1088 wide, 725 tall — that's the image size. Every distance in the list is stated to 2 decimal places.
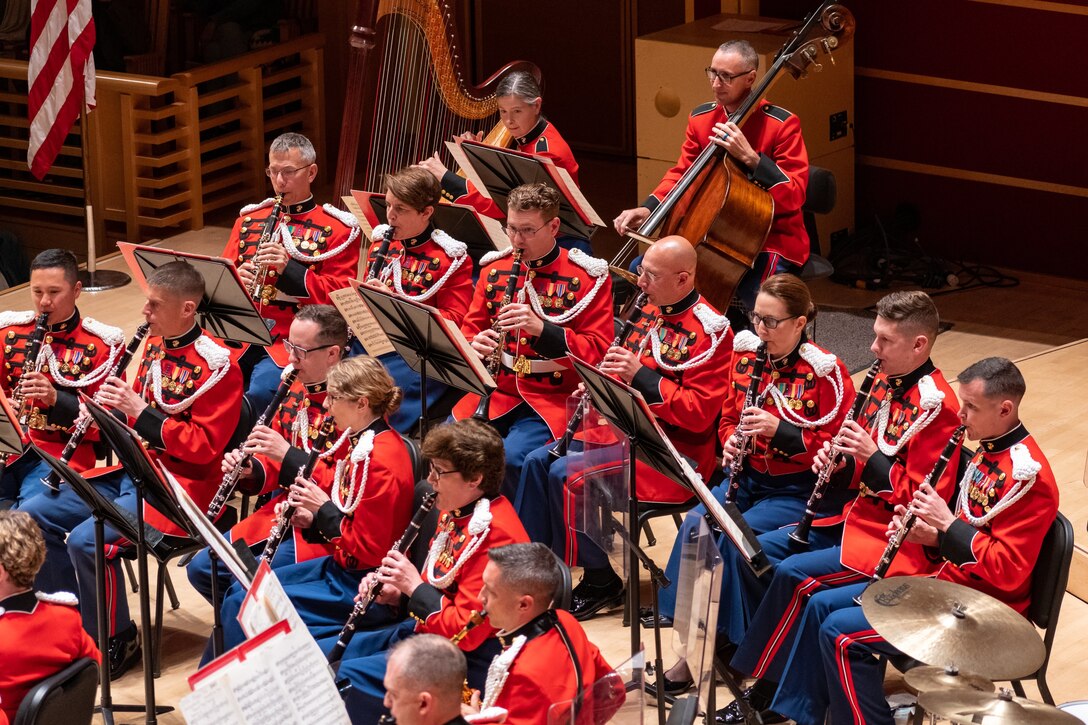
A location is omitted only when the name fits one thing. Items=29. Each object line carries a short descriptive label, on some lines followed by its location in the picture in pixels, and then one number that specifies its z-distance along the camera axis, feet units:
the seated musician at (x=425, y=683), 25.25
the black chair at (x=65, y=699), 28.73
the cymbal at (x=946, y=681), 27.04
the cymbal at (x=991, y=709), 25.76
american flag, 62.44
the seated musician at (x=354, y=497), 34.32
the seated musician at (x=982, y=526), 31.40
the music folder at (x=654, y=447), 30.81
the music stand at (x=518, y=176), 45.93
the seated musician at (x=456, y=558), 31.48
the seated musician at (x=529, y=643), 27.99
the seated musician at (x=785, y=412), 36.17
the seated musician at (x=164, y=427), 38.06
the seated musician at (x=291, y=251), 45.83
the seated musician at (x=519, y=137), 50.26
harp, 50.90
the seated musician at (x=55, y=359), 40.19
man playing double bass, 44.47
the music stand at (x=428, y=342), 37.14
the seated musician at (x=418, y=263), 44.37
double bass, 44.27
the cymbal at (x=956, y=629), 27.53
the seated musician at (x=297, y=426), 37.11
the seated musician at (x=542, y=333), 40.98
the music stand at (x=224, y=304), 40.98
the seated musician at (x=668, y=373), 38.34
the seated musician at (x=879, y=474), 33.86
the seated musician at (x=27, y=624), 29.66
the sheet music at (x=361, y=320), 40.96
